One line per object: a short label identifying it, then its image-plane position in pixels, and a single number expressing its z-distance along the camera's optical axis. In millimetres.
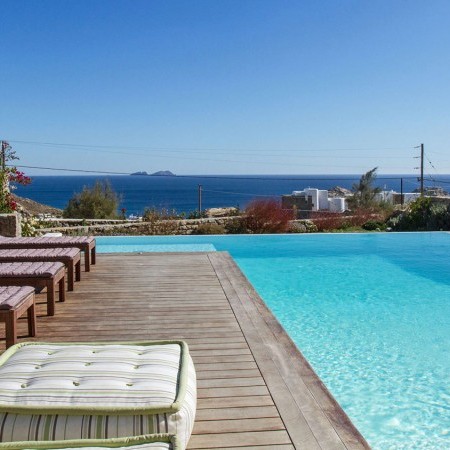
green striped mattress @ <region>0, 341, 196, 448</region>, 1932
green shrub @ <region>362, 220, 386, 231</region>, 13689
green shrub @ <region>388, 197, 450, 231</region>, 12742
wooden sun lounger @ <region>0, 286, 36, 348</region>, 3176
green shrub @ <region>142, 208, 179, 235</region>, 12810
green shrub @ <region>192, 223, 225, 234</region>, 12453
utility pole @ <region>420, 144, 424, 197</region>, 20231
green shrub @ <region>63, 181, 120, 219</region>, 17938
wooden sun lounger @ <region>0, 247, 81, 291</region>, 4887
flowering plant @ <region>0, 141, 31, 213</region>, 8297
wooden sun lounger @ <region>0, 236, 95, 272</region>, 5727
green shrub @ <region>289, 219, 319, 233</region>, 12797
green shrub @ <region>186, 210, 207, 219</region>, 15128
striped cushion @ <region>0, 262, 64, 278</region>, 4082
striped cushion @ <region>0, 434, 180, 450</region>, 1805
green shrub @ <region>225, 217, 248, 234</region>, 12633
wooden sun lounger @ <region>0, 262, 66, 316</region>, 4078
